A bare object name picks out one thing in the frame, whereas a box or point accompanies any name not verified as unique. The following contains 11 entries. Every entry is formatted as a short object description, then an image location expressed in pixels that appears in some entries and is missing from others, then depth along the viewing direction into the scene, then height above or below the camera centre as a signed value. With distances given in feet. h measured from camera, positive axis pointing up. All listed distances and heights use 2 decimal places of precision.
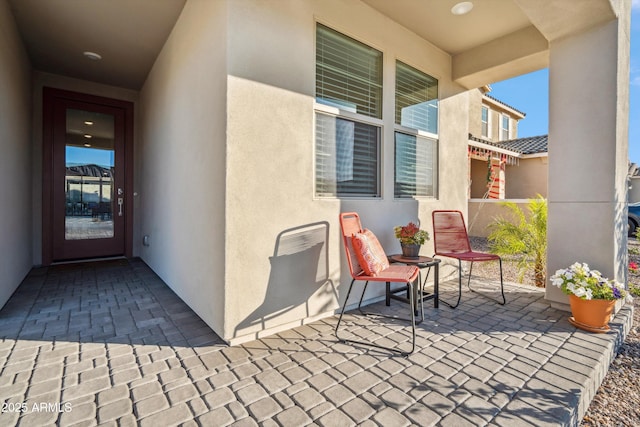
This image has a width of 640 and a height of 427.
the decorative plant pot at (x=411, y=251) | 10.76 -1.47
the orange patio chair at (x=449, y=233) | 12.87 -1.02
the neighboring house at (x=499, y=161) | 37.14 +5.90
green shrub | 14.17 -1.48
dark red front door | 16.83 +1.59
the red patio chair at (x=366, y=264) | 8.29 -1.66
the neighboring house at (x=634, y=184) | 46.84 +3.99
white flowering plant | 9.02 -2.22
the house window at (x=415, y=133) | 12.76 +3.17
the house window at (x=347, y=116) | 10.25 +3.17
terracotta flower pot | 8.91 -3.01
